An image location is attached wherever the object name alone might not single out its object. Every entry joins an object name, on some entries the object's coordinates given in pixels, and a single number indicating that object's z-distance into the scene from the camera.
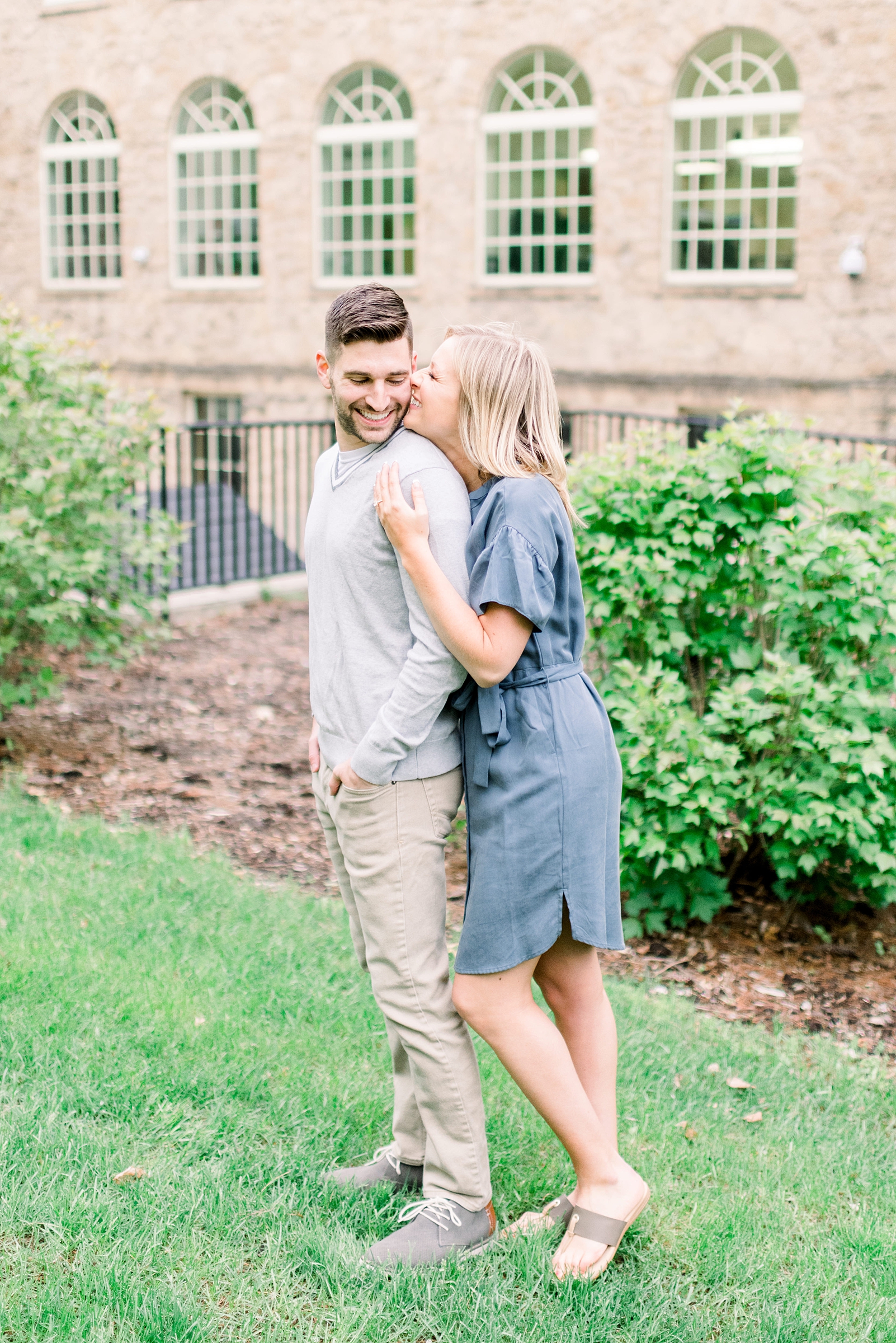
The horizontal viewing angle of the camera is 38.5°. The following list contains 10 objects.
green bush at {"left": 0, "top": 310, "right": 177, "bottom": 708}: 6.12
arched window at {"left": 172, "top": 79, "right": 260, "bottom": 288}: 19.45
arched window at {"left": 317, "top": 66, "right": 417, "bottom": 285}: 17.95
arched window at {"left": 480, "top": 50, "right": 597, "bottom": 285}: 16.69
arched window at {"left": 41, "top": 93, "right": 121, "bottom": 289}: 21.00
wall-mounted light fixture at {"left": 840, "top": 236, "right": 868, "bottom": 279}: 14.55
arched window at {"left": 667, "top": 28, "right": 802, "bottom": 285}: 15.36
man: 2.51
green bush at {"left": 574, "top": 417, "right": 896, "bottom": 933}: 4.42
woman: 2.47
